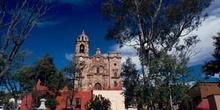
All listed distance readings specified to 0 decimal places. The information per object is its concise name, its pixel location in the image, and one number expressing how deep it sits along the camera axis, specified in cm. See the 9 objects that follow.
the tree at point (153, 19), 2047
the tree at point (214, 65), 2047
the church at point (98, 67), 6009
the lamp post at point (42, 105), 1420
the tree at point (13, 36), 1034
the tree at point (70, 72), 3778
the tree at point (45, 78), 3272
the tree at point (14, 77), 2704
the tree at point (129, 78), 2414
